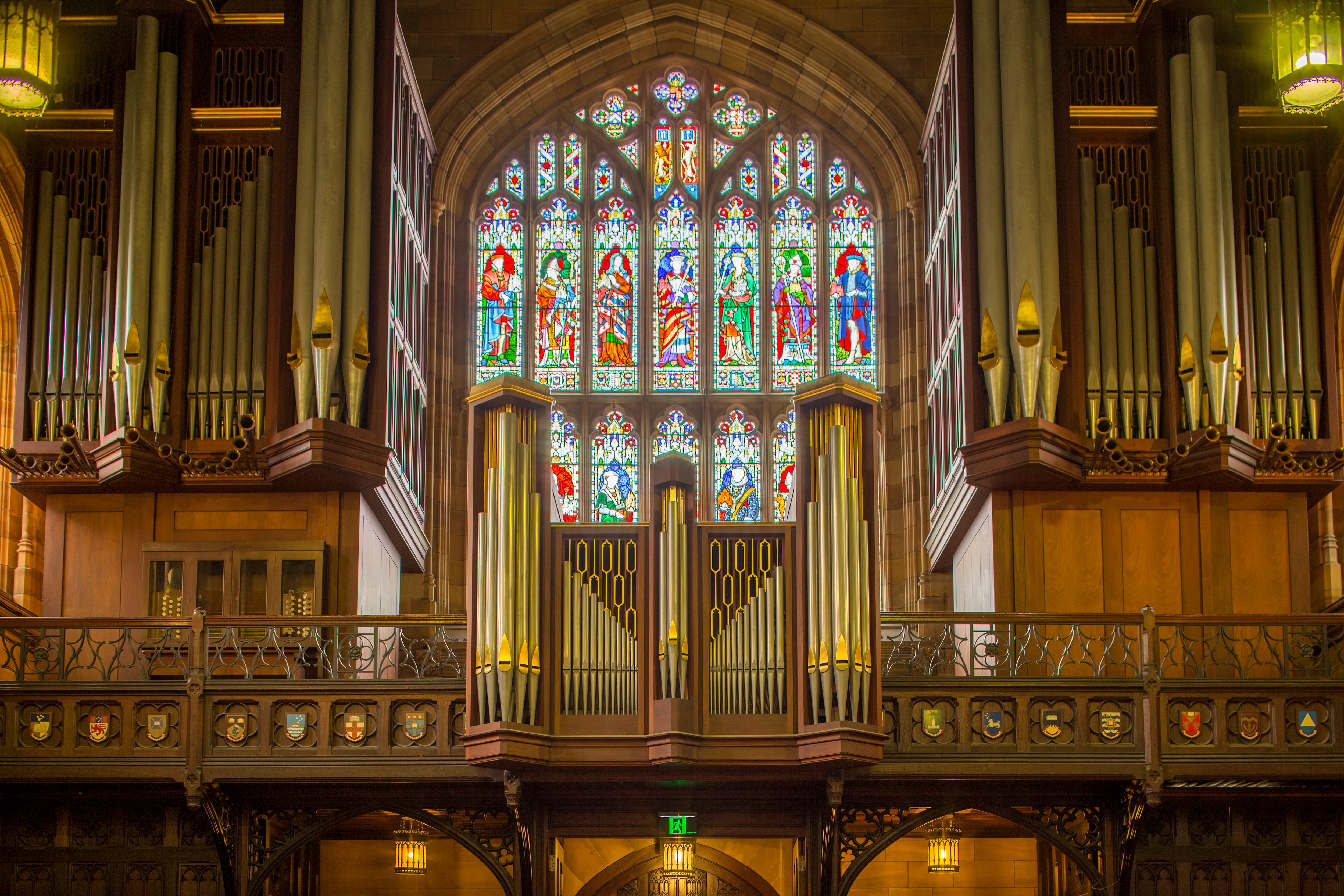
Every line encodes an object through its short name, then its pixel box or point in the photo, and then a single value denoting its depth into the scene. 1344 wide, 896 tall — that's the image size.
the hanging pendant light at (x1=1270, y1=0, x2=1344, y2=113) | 18.59
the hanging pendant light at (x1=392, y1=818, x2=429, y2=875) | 19.33
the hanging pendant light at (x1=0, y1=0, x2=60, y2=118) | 18.12
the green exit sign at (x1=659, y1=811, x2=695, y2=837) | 17.84
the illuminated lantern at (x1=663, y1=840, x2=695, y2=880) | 18.27
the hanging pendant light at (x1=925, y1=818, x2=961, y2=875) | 19.23
